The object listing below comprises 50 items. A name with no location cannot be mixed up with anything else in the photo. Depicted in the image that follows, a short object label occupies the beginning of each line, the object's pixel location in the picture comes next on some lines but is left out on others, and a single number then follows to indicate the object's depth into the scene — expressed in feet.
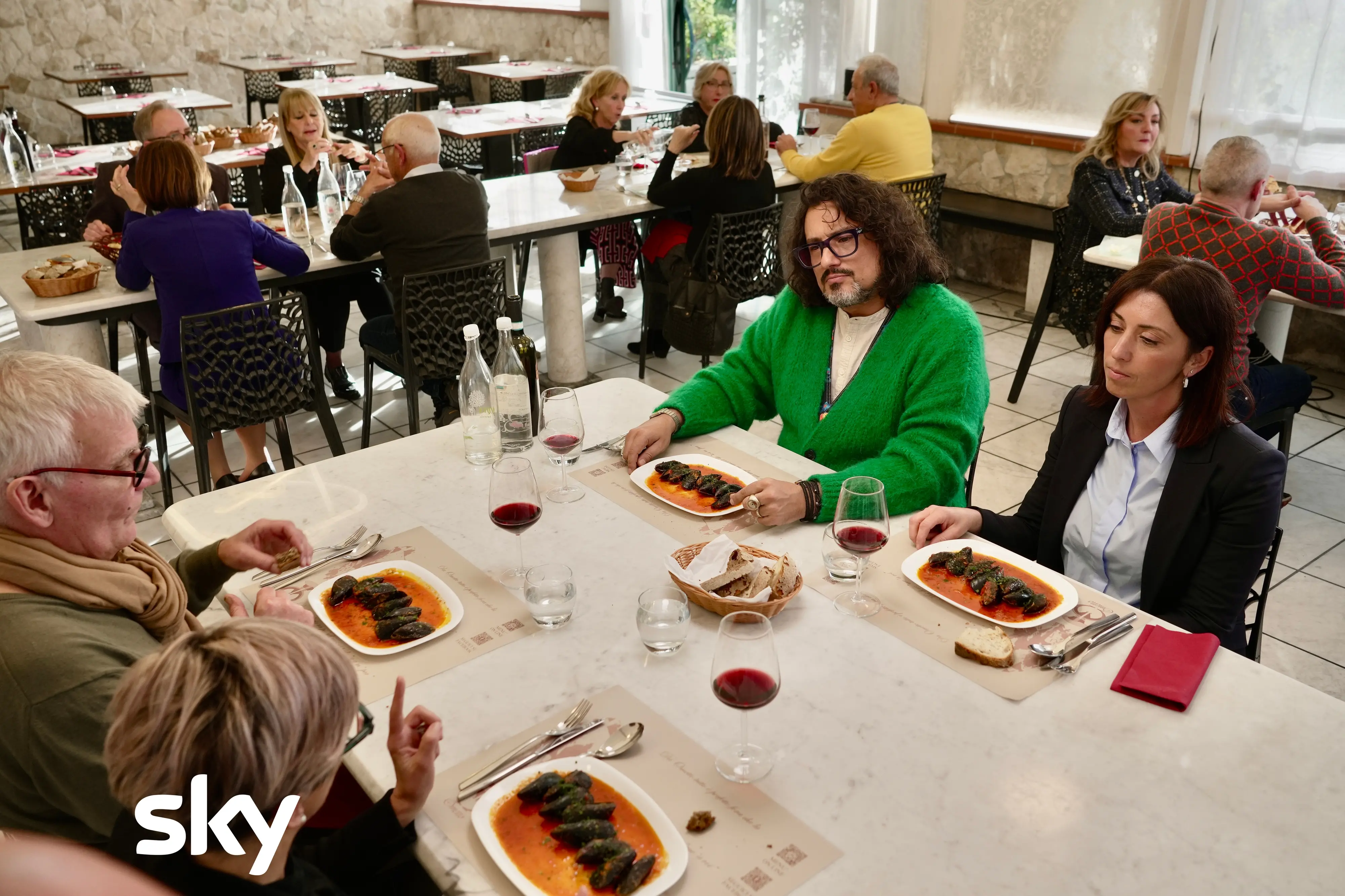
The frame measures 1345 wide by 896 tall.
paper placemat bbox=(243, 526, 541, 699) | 5.24
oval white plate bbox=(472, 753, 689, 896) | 3.92
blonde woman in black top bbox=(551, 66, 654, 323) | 18.04
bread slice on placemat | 5.16
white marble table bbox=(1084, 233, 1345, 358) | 13.12
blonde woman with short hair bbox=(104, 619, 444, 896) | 3.27
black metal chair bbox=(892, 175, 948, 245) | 16.34
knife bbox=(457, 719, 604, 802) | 4.39
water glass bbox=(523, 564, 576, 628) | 5.55
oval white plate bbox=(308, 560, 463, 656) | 5.38
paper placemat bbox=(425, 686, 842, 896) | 3.97
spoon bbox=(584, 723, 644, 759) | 4.58
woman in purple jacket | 10.89
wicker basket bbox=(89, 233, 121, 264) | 12.51
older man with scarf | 4.33
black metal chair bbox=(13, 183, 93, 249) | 16.07
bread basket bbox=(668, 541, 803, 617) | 5.48
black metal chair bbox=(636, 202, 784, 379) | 14.84
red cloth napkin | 4.88
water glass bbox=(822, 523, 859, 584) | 5.89
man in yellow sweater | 16.52
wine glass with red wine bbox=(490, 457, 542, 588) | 5.82
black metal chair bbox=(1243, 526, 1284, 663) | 6.46
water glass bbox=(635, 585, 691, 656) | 5.28
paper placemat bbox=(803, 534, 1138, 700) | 5.10
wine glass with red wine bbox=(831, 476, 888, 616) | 5.50
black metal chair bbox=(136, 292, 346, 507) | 10.90
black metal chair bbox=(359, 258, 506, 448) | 12.22
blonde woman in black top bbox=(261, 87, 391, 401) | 15.28
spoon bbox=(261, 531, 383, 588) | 6.05
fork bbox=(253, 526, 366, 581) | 6.30
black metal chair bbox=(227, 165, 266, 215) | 20.52
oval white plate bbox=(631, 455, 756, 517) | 7.06
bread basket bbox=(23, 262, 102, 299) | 11.18
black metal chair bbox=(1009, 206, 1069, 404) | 14.73
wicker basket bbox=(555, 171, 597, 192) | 16.06
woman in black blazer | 6.15
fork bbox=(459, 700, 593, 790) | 4.45
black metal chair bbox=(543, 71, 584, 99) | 30.40
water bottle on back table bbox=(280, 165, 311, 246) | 13.87
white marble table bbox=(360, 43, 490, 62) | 33.68
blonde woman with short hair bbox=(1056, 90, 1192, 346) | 14.32
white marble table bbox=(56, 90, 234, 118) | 24.48
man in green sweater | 7.10
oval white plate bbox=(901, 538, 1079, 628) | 5.58
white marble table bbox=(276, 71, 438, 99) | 27.84
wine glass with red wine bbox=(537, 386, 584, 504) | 7.07
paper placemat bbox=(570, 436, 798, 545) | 6.51
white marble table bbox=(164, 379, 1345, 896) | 4.03
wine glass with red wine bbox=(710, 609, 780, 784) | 4.26
